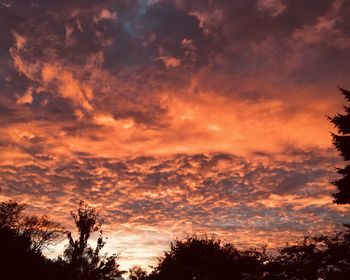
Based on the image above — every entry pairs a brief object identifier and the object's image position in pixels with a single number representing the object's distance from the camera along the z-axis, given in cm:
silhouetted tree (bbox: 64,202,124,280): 3108
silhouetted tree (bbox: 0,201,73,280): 1836
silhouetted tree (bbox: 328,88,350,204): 2231
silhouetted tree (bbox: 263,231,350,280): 2709
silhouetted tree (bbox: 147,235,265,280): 4088
